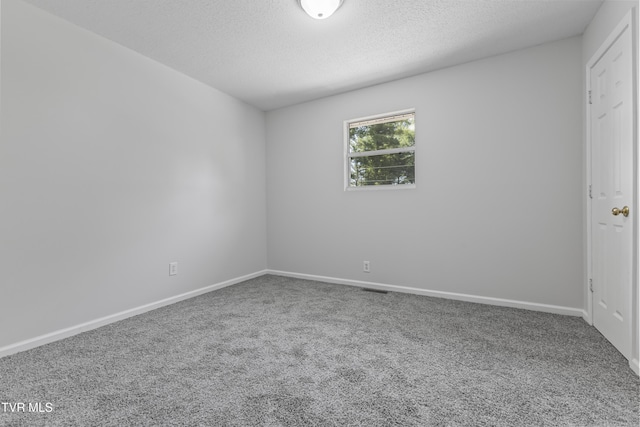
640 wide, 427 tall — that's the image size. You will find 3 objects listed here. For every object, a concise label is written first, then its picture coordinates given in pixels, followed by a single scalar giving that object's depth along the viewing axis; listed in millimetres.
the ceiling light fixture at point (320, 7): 2074
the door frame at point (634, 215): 1711
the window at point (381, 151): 3469
